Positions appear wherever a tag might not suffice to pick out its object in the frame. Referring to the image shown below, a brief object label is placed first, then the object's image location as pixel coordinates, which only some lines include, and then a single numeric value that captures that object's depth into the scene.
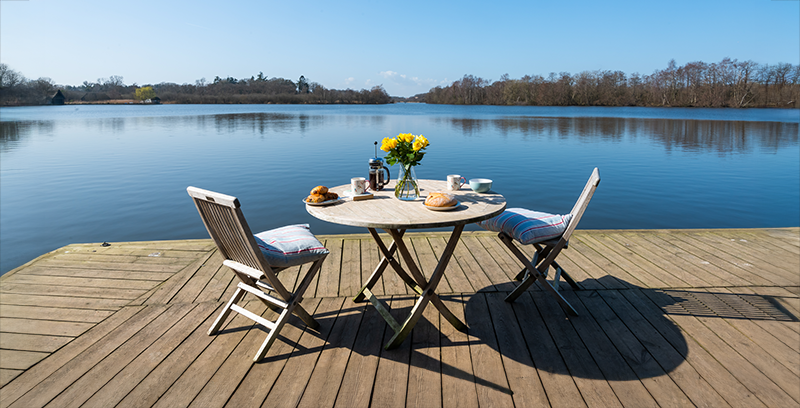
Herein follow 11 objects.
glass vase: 2.61
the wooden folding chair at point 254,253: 2.12
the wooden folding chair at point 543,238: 2.59
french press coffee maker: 2.83
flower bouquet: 2.46
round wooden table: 2.16
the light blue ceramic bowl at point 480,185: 2.83
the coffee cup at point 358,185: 2.63
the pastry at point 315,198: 2.47
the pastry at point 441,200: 2.31
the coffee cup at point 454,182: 2.87
